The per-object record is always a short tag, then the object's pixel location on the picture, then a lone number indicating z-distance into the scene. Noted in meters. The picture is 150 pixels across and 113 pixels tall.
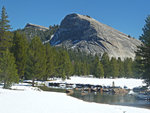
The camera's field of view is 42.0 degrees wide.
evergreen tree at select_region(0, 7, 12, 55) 44.88
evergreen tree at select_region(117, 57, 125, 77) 103.69
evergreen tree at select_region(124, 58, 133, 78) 105.81
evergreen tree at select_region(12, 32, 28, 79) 47.54
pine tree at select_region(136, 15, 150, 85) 35.72
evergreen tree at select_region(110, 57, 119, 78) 93.49
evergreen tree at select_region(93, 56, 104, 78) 86.90
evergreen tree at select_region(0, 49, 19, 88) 31.98
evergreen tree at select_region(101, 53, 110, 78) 93.89
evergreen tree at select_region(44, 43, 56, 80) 62.14
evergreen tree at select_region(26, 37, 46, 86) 43.88
